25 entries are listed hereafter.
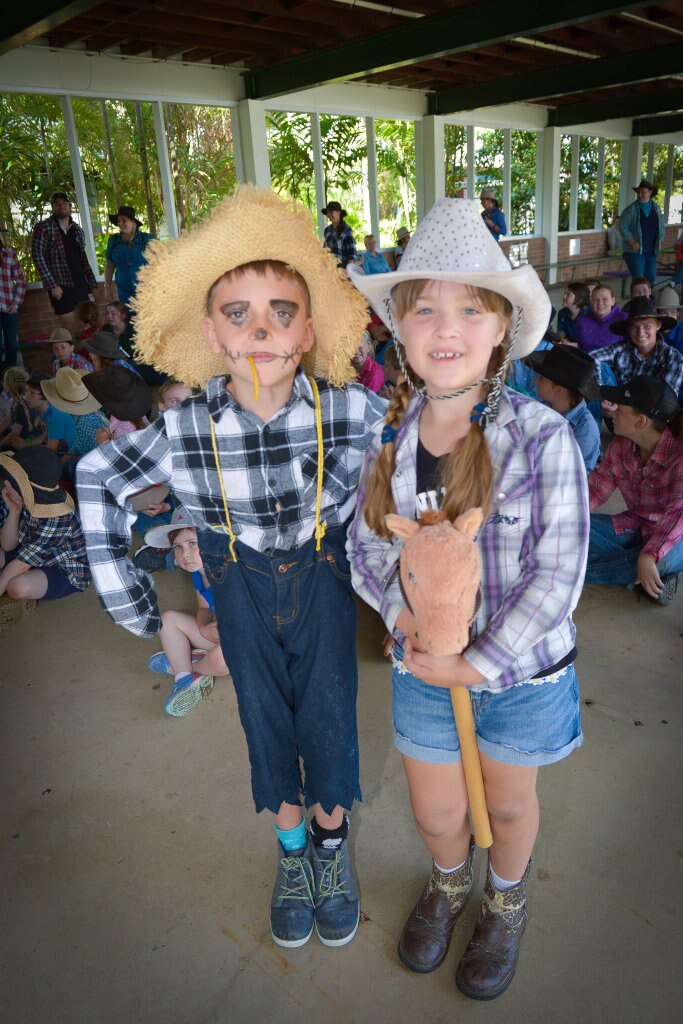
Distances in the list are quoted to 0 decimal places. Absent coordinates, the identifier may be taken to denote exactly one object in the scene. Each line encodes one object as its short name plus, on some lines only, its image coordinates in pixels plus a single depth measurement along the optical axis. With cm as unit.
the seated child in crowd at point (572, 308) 685
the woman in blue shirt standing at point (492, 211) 1185
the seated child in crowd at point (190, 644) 278
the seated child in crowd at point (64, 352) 582
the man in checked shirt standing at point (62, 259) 826
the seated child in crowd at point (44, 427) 495
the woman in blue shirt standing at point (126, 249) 807
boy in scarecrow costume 158
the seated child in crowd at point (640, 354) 466
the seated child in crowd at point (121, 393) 394
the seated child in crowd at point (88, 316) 723
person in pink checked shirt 317
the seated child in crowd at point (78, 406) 490
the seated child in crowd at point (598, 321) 603
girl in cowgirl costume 138
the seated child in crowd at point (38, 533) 359
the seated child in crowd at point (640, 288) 636
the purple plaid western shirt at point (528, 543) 137
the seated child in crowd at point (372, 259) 1064
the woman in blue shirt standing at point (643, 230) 1134
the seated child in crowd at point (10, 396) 484
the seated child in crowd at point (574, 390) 366
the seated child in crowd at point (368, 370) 461
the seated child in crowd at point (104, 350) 504
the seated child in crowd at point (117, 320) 691
